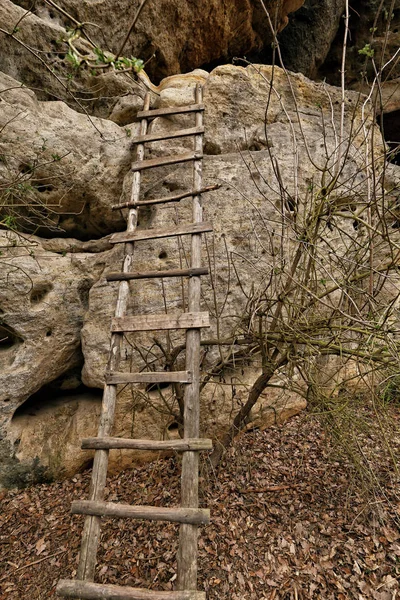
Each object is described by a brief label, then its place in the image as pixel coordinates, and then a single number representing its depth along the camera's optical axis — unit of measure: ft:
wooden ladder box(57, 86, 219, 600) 5.84
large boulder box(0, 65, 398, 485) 10.75
